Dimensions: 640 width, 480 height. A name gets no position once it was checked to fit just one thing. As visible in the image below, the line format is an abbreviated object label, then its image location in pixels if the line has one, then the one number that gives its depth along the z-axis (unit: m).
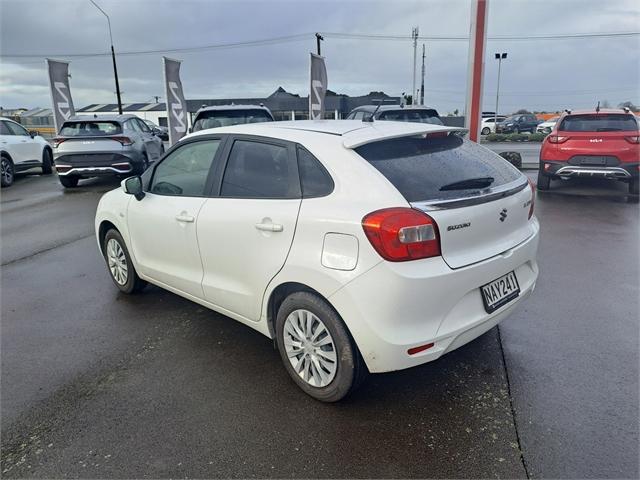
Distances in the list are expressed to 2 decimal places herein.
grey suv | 11.65
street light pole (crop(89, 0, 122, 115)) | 30.61
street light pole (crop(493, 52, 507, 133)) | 42.09
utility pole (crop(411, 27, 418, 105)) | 56.29
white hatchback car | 2.59
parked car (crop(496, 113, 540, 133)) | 36.84
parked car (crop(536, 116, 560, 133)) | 34.22
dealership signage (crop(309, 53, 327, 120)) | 17.55
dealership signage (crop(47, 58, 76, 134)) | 17.70
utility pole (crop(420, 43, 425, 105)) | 54.85
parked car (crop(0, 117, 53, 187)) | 13.05
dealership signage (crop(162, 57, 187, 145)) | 17.08
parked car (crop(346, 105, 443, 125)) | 11.02
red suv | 8.98
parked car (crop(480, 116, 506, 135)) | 37.72
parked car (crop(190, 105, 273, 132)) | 10.26
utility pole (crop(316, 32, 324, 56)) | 33.41
